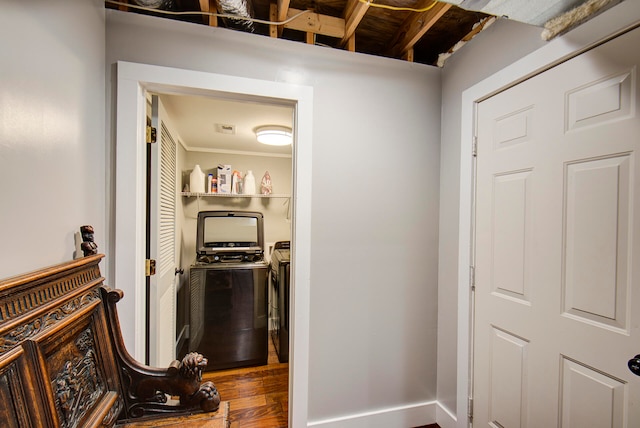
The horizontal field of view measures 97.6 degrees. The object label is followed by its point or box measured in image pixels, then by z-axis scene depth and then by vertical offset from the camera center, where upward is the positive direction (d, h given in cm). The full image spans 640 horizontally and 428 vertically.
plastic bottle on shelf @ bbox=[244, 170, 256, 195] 327 +32
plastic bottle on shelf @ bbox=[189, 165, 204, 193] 302 +32
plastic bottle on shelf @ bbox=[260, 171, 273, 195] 341 +32
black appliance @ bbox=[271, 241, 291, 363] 260 -81
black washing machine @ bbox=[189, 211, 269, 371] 255 -94
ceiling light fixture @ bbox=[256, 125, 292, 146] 267 +75
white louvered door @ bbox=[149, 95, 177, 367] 153 -22
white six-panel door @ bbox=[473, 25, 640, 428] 98 -13
